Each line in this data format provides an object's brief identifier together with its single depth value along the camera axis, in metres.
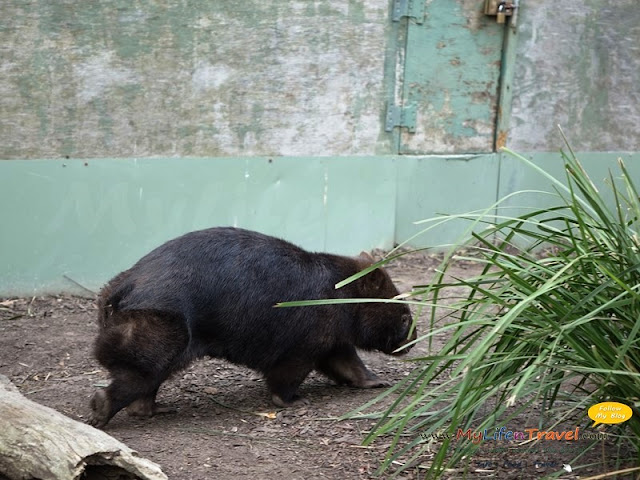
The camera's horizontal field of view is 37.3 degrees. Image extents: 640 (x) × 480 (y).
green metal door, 8.17
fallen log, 3.61
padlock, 8.26
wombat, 4.63
